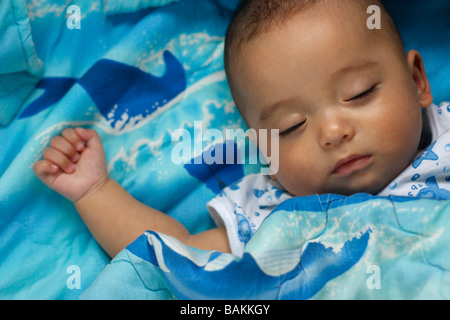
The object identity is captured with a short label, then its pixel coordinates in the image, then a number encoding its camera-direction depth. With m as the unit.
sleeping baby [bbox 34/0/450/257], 0.46
